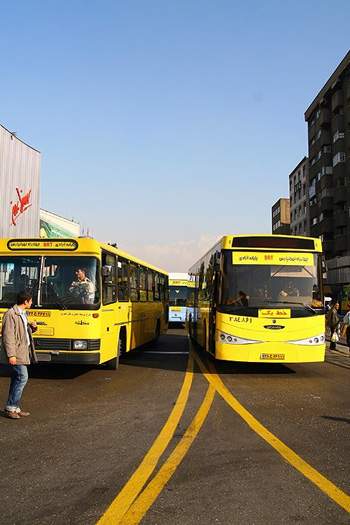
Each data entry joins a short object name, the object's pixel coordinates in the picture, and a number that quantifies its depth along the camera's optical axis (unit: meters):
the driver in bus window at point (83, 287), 10.27
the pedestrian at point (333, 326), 19.00
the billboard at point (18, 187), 20.97
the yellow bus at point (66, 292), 10.07
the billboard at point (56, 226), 37.34
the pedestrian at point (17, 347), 7.23
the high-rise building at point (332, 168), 52.78
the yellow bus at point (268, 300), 11.16
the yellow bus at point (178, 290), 32.03
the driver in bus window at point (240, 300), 11.36
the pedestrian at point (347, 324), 17.64
